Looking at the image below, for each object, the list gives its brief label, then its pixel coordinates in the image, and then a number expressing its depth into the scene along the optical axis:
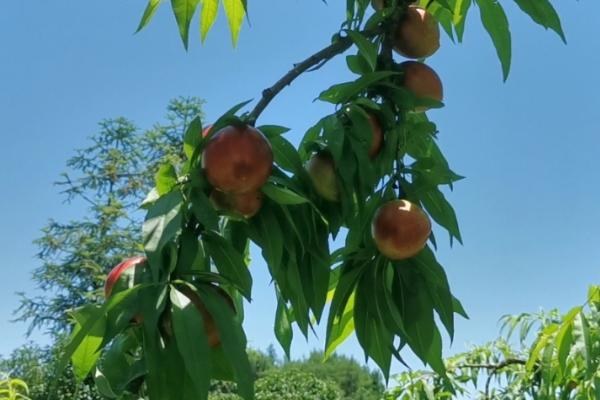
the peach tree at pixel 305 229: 0.58
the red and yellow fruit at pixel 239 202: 0.65
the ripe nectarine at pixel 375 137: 0.71
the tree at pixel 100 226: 8.88
